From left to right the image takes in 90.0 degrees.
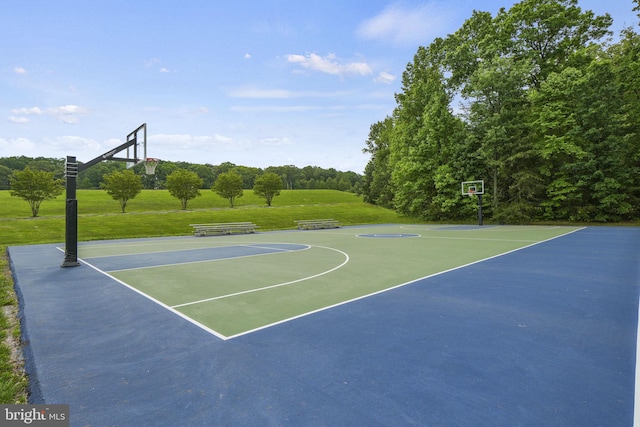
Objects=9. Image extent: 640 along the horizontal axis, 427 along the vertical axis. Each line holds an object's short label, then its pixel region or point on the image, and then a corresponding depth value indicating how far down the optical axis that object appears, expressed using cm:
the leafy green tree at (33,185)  2762
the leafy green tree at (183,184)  3891
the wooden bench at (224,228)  2047
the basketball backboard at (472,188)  2460
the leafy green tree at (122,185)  3450
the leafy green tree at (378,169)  4625
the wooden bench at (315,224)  2520
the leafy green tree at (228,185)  4366
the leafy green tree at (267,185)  4603
